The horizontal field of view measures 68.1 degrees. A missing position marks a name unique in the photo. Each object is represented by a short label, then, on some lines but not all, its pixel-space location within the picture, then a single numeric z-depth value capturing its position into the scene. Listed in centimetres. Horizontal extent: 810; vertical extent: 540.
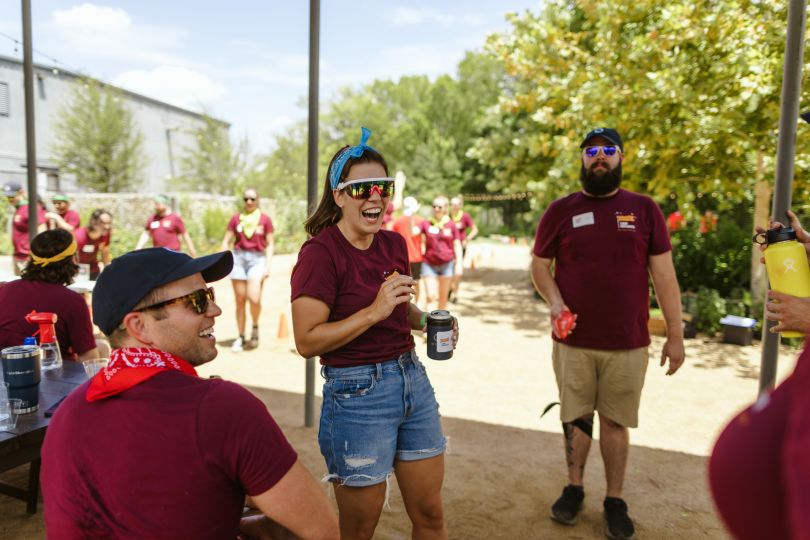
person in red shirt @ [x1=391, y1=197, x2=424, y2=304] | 904
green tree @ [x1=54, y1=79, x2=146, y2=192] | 3062
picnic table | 236
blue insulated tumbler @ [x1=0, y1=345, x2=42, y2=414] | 255
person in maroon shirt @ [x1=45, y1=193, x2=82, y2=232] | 845
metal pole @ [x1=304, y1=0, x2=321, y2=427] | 427
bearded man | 327
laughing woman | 222
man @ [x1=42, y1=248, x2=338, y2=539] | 143
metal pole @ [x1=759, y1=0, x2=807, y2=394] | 298
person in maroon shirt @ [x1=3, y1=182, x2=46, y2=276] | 823
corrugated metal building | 3159
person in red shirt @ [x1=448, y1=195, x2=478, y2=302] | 1098
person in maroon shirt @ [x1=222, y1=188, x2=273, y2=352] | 740
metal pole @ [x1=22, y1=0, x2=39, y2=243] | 567
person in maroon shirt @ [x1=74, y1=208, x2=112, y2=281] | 814
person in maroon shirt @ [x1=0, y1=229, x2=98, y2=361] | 332
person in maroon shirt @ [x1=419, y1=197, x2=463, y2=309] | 906
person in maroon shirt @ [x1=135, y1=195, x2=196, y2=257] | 898
